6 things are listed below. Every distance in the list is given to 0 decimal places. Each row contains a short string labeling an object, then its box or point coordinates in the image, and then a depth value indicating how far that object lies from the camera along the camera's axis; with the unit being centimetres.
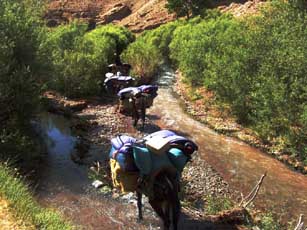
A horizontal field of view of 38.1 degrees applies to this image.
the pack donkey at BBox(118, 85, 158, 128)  1636
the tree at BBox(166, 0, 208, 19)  5962
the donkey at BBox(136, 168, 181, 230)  848
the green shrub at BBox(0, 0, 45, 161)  1345
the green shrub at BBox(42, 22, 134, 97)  2275
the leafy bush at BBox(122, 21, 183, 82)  2852
